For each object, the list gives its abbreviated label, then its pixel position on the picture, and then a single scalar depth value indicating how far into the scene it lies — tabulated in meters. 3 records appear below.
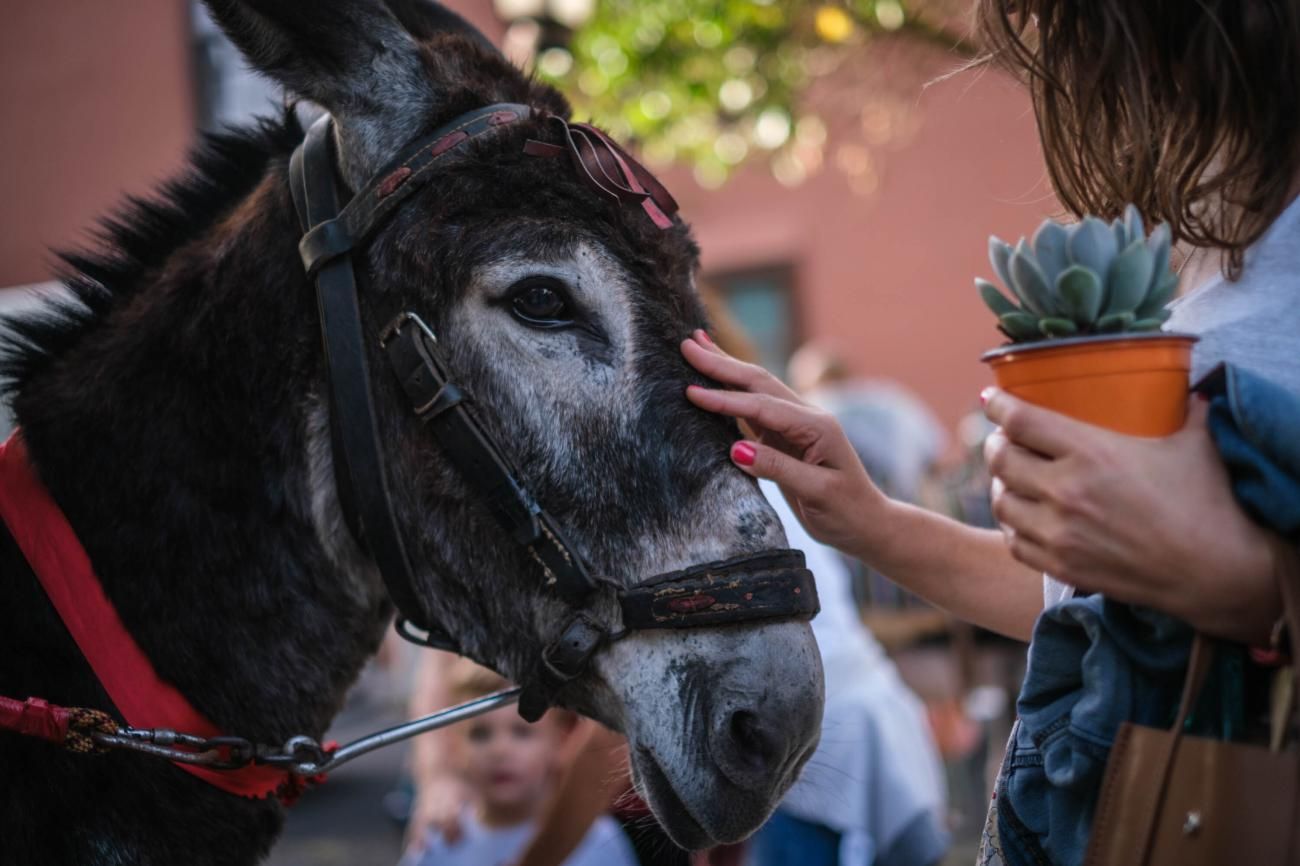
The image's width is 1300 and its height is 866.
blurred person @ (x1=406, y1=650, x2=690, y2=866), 1.96
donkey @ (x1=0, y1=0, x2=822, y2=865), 1.63
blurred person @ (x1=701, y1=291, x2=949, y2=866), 3.03
